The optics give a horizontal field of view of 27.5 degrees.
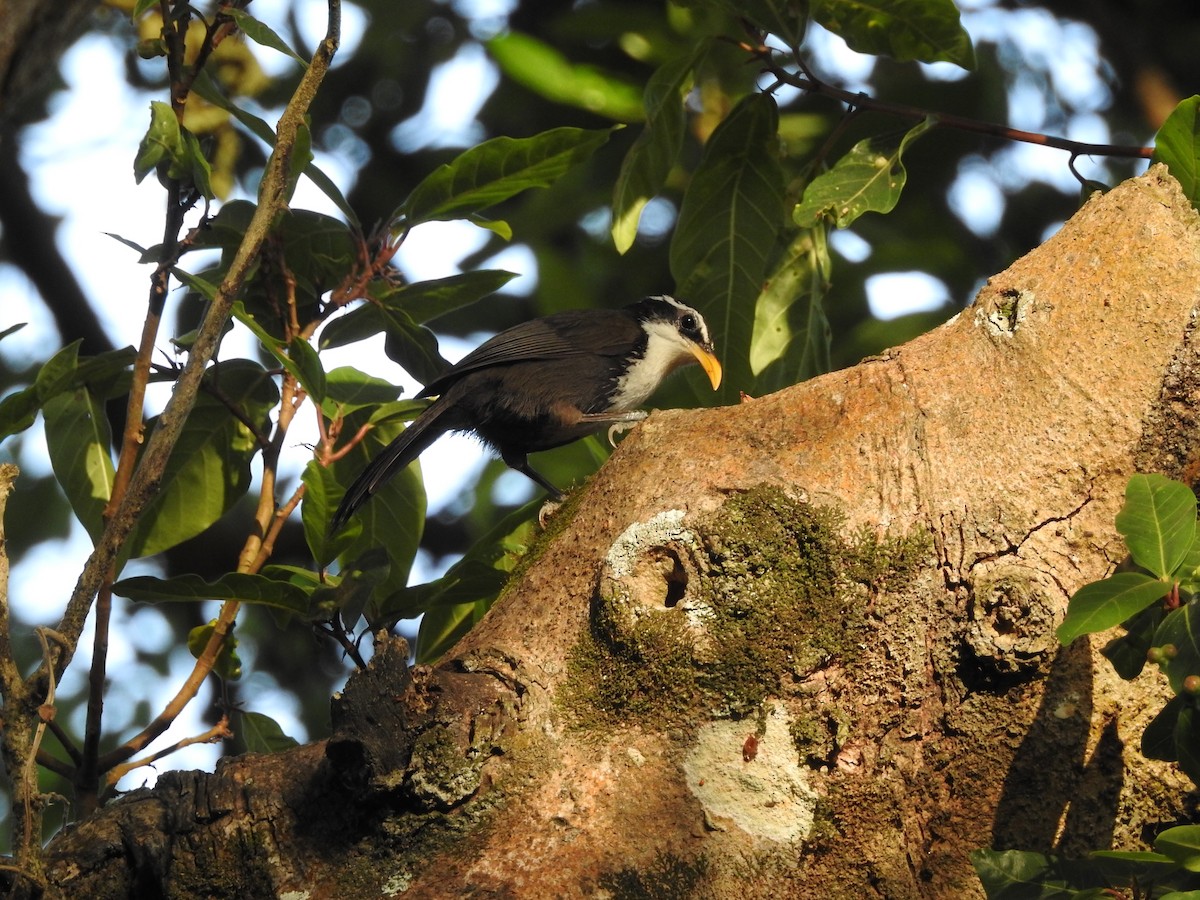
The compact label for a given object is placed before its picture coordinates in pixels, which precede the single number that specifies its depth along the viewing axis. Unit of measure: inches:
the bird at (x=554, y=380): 380.5
